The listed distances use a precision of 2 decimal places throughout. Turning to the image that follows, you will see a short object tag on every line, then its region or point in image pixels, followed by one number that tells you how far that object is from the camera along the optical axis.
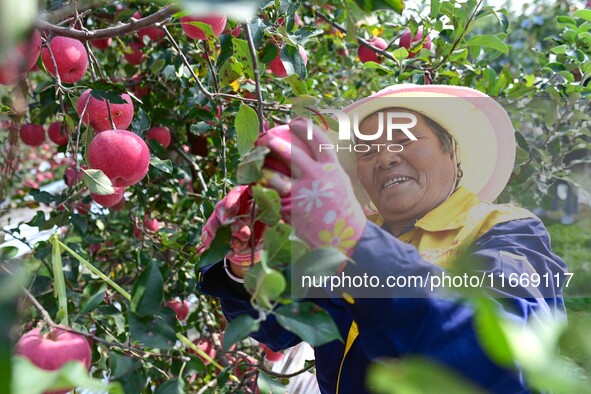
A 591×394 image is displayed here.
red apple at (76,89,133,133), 1.06
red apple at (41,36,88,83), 1.08
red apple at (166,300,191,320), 1.67
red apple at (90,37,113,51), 1.88
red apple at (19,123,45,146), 2.07
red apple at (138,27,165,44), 1.72
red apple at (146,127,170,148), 1.77
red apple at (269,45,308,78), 1.21
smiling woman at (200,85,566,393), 0.73
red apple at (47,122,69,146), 1.77
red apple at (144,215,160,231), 1.94
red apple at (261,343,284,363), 1.80
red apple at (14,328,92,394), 0.65
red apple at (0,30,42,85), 0.85
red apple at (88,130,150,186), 1.00
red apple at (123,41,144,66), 1.89
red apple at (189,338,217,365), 1.73
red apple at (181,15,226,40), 0.99
